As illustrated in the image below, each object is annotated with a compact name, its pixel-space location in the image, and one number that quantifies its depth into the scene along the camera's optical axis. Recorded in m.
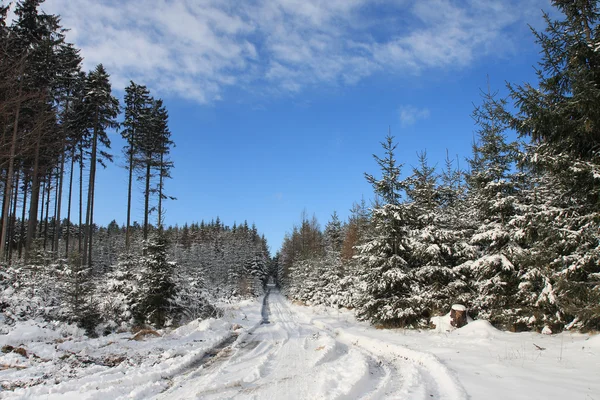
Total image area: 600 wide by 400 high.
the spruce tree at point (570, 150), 8.03
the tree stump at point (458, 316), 12.79
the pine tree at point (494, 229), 11.87
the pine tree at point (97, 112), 23.41
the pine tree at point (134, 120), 26.16
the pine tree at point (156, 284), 14.64
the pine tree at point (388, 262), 14.35
